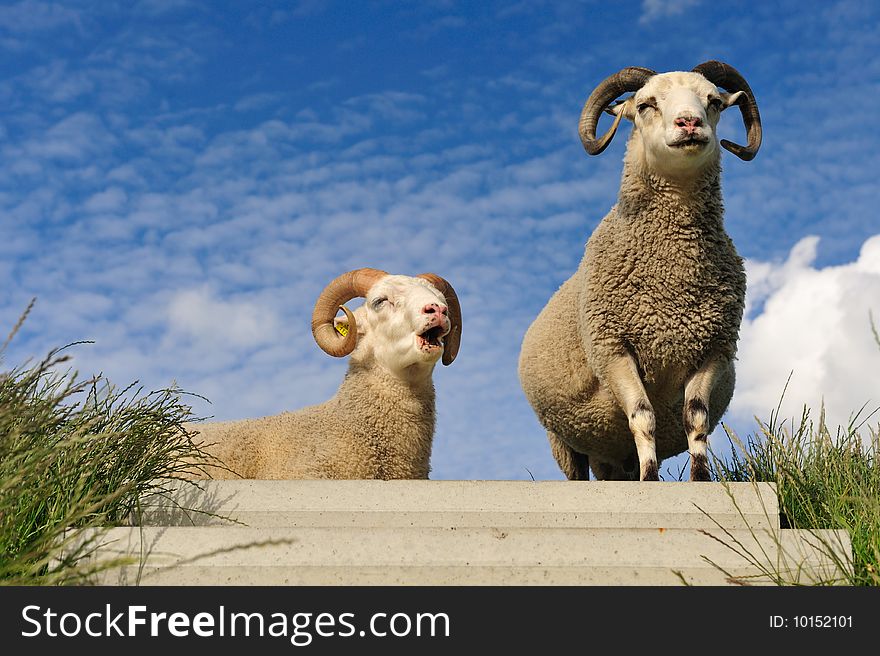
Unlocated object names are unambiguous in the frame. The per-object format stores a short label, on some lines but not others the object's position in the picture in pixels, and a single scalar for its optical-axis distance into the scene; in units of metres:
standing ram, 6.92
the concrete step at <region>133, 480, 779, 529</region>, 5.30
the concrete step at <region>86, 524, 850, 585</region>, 4.44
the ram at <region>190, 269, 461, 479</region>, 6.98
